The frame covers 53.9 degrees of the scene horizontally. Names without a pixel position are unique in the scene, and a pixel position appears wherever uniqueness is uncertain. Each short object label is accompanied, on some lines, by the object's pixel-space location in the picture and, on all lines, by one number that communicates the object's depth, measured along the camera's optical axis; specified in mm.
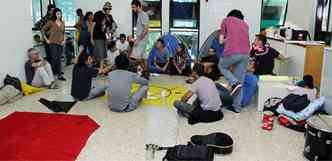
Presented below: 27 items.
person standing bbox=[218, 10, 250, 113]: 4617
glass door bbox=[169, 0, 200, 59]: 8133
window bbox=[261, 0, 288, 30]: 7965
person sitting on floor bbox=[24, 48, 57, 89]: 5629
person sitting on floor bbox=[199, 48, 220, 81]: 5811
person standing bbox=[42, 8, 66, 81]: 6387
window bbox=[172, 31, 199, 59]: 8200
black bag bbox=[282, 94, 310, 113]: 3985
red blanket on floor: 3123
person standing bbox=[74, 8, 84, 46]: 7781
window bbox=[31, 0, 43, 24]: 7581
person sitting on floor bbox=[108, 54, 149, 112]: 4363
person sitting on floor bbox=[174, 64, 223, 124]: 3982
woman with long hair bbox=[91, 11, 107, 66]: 6642
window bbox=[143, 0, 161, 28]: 8148
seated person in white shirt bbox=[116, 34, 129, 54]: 7409
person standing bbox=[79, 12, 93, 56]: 7031
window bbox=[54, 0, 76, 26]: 8272
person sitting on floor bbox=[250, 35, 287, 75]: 5828
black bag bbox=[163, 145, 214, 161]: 2814
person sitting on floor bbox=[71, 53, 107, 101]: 4941
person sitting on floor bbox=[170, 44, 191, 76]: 6832
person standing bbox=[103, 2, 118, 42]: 7375
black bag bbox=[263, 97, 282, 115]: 4344
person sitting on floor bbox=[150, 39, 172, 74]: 6832
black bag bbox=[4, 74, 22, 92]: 5125
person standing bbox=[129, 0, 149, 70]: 6074
